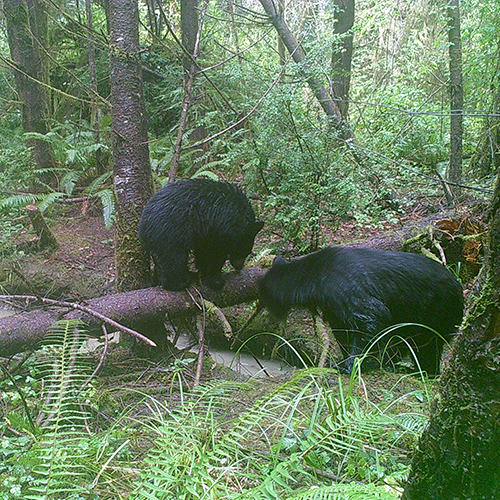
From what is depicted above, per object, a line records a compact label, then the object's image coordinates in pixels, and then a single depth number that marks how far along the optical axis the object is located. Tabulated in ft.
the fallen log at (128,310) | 13.91
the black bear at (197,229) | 15.75
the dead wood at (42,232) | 25.52
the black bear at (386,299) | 13.71
